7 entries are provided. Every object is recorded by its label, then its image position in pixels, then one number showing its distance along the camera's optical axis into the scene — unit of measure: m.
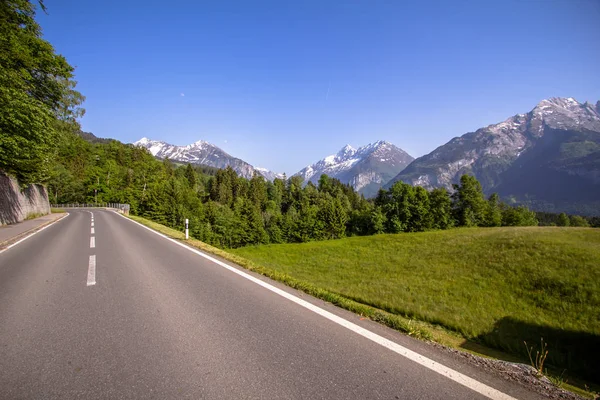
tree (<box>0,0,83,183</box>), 13.46
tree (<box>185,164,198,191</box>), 99.57
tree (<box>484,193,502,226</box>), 58.28
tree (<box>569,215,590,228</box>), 92.44
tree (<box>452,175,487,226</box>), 57.12
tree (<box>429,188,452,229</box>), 57.88
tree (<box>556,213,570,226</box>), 85.38
